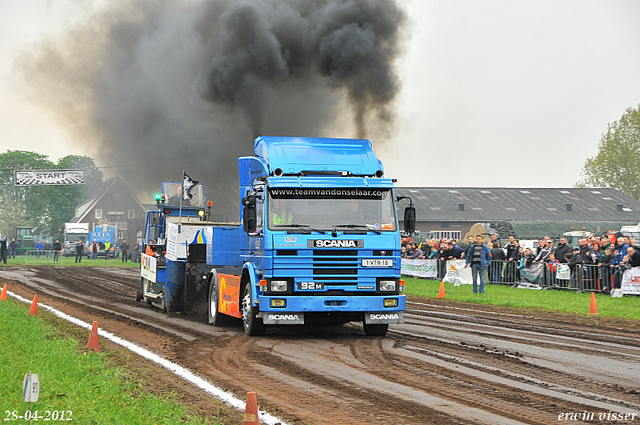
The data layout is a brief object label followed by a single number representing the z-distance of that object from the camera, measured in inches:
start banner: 2421.3
